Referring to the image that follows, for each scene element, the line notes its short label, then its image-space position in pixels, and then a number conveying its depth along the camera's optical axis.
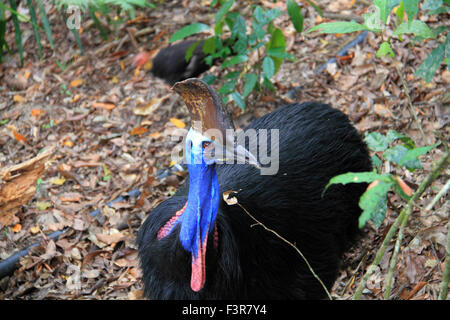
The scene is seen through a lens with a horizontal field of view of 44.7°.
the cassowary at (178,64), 4.74
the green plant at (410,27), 1.92
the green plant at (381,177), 1.69
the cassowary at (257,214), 2.21
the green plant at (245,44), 3.84
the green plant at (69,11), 4.51
